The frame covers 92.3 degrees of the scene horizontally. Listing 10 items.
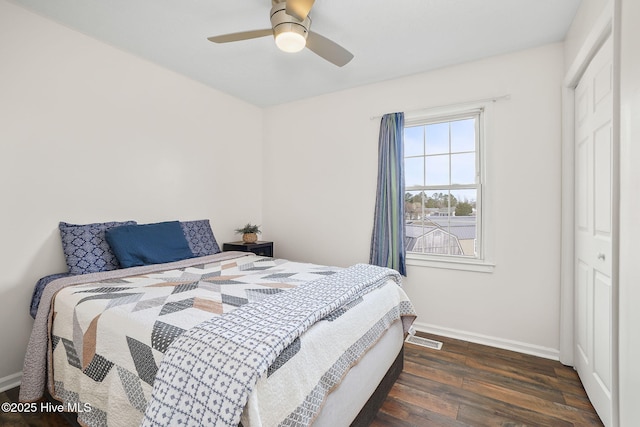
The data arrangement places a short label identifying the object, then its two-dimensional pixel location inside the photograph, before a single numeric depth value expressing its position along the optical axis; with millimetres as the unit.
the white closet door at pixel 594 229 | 1661
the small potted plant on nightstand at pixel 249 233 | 3658
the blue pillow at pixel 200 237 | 2988
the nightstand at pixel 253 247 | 3473
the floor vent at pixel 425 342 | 2717
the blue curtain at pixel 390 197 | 3125
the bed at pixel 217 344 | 994
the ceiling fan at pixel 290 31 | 1705
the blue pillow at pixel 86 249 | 2203
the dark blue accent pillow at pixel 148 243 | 2367
